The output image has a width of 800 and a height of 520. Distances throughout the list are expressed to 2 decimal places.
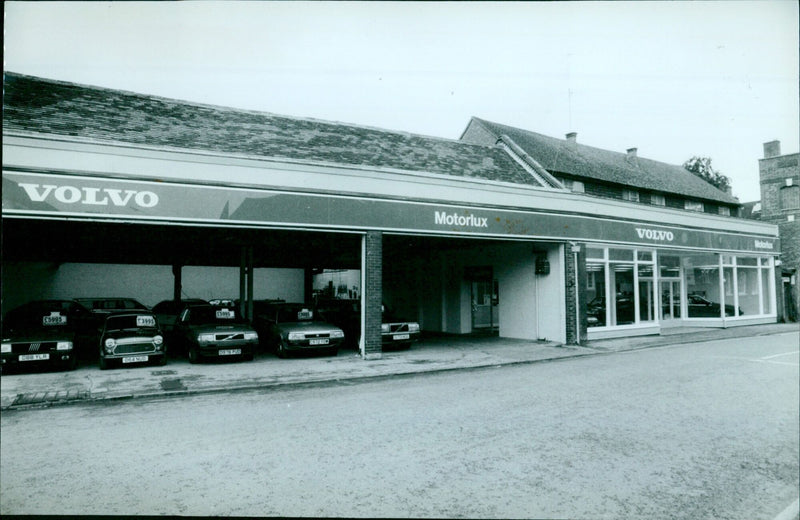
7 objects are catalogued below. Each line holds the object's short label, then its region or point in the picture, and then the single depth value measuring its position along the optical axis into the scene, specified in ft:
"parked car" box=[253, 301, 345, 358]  43.91
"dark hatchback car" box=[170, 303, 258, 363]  40.55
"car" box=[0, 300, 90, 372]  34.63
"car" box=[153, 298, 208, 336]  67.08
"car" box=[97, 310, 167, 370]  37.65
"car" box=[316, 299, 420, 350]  48.67
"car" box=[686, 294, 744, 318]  77.41
